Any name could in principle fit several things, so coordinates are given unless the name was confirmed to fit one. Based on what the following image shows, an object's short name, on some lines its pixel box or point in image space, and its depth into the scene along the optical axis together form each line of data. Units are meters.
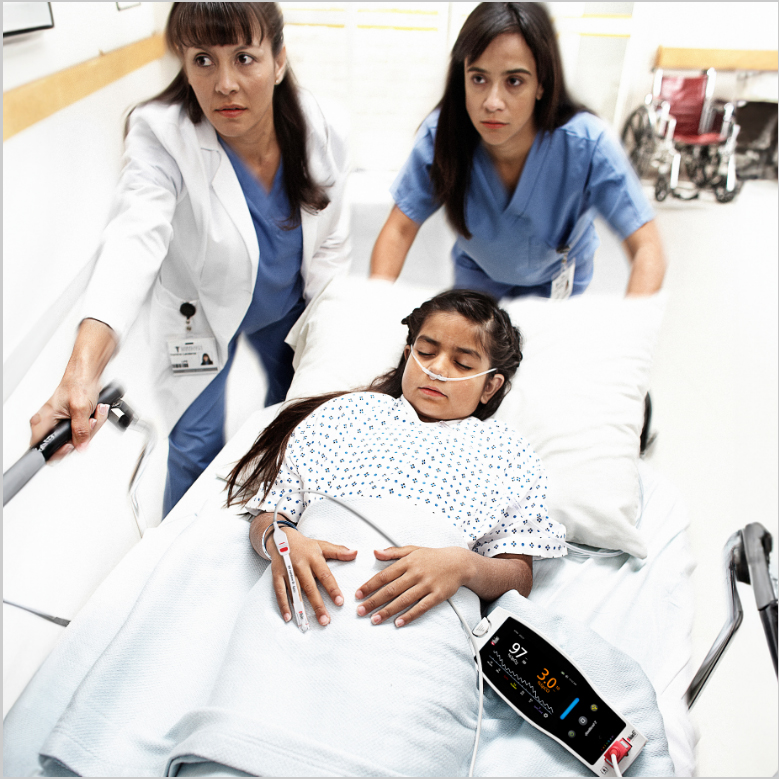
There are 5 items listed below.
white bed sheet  1.06
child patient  0.95
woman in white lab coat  1.13
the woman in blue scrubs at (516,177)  1.19
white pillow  1.25
